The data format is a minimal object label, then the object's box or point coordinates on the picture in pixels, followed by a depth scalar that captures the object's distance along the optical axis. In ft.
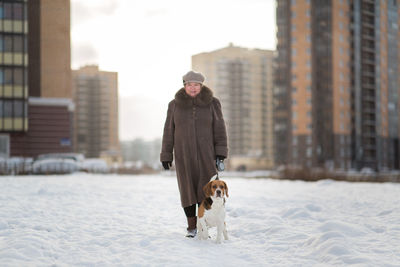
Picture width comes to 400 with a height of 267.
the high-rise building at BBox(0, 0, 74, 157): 95.20
